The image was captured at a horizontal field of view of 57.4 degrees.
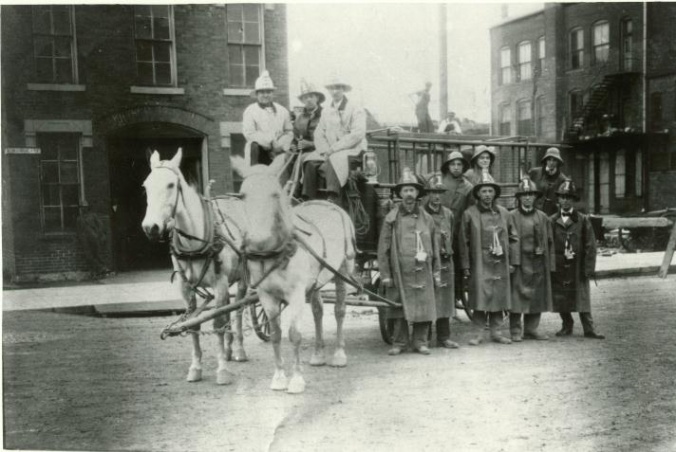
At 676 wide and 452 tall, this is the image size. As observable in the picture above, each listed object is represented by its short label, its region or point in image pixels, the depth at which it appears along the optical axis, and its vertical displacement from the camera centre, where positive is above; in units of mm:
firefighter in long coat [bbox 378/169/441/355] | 7320 -837
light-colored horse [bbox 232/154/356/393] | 5320 -527
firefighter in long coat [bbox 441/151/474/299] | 8148 -21
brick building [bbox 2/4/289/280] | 7590 +1470
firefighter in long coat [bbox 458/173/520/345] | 7832 -844
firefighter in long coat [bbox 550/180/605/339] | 8109 -999
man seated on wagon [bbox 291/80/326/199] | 7715 +769
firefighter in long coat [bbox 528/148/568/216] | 8798 +101
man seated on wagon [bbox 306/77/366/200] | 7395 +691
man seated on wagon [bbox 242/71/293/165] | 7465 +812
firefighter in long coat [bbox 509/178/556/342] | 8000 -1049
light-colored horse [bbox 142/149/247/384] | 5598 -383
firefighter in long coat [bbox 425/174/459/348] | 7625 -928
